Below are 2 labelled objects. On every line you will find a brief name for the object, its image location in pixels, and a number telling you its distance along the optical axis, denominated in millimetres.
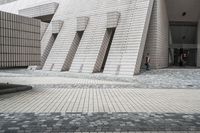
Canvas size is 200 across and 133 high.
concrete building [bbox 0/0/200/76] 18594
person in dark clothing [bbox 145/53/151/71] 20094
